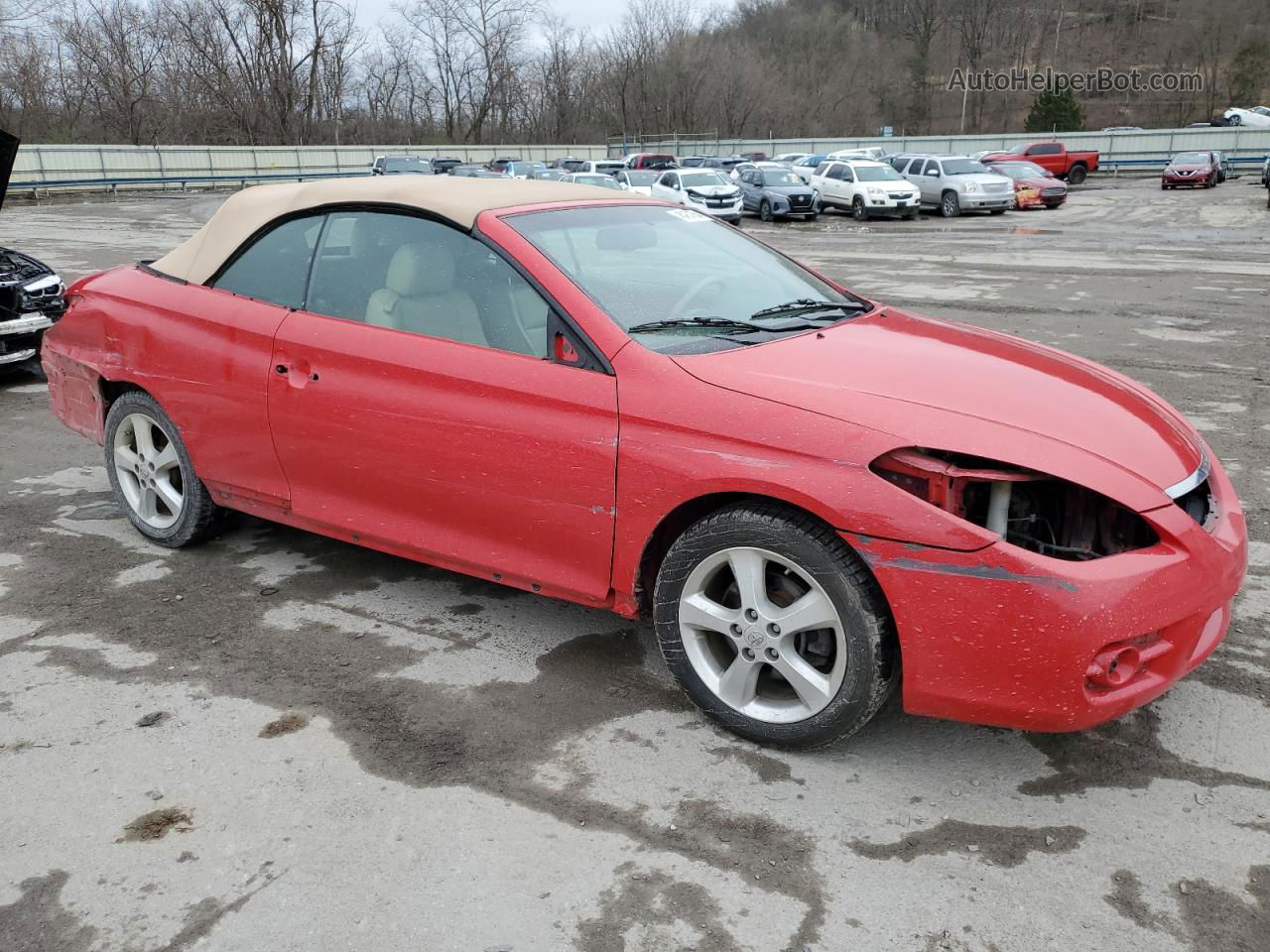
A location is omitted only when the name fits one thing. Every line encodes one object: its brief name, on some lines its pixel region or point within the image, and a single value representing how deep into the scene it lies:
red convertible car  2.70
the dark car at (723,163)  41.28
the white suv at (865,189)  27.25
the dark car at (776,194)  27.28
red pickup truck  38.25
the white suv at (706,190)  26.94
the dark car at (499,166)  36.40
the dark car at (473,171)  30.90
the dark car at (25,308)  8.11
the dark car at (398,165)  38.56
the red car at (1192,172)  33.84
